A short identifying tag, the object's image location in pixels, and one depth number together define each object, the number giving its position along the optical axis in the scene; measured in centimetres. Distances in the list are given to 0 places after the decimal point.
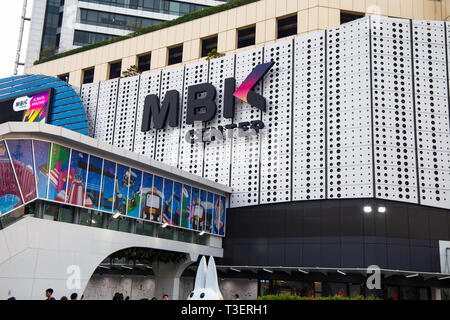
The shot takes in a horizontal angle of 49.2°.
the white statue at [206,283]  1647
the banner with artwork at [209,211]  3391
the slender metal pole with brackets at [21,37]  7300
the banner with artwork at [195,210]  3281
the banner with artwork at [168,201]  3089
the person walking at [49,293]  1345
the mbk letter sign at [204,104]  3575
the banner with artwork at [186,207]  3219
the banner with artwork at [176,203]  3151
